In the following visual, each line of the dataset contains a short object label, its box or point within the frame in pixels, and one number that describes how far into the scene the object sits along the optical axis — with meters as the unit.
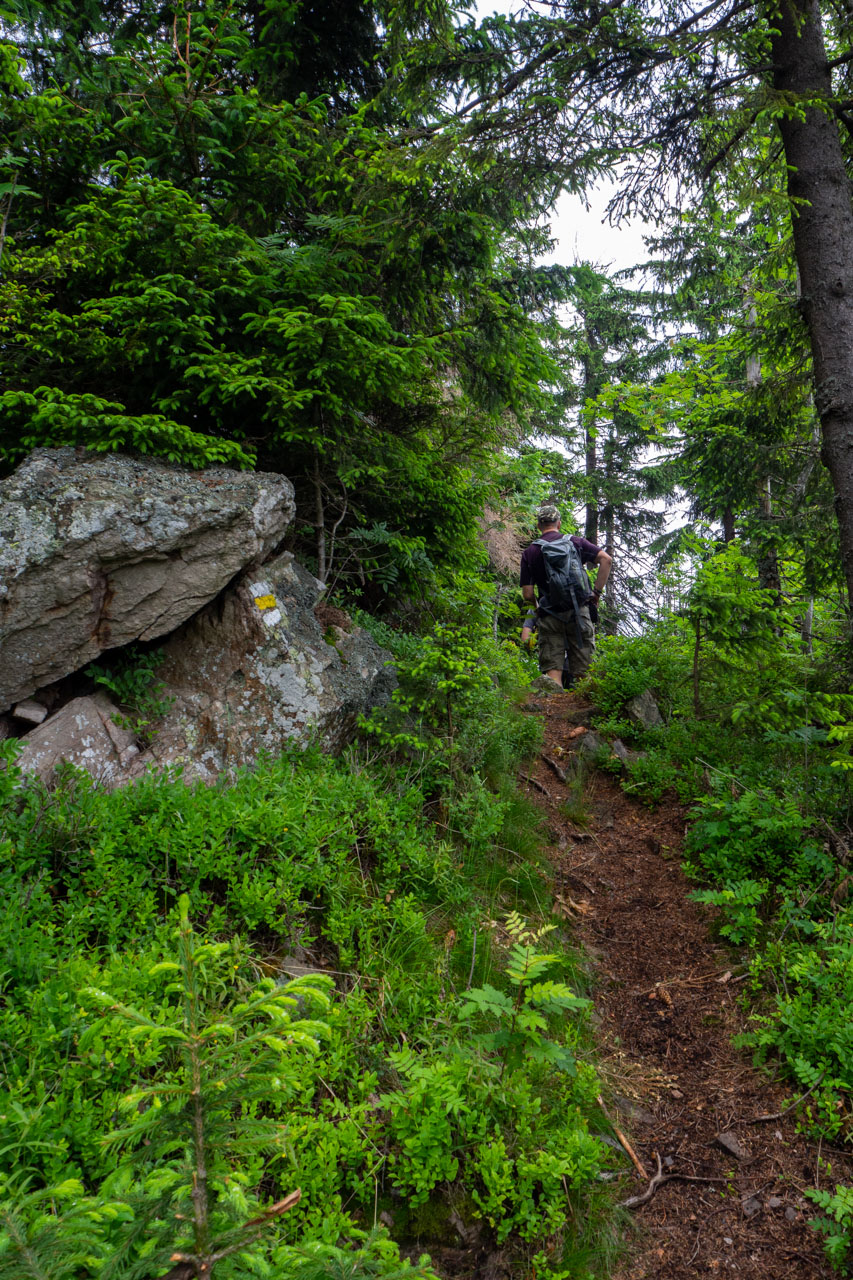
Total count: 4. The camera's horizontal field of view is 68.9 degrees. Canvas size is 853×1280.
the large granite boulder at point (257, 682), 4.77
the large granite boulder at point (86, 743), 4.03
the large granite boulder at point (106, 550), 4.20
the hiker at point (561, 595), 8.59
